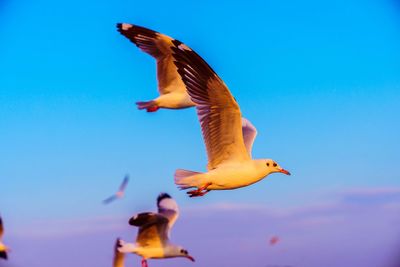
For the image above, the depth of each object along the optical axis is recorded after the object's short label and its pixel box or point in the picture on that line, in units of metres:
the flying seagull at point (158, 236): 7.83
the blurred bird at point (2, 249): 7.93
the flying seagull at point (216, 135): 6.03
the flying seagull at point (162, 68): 8.52
